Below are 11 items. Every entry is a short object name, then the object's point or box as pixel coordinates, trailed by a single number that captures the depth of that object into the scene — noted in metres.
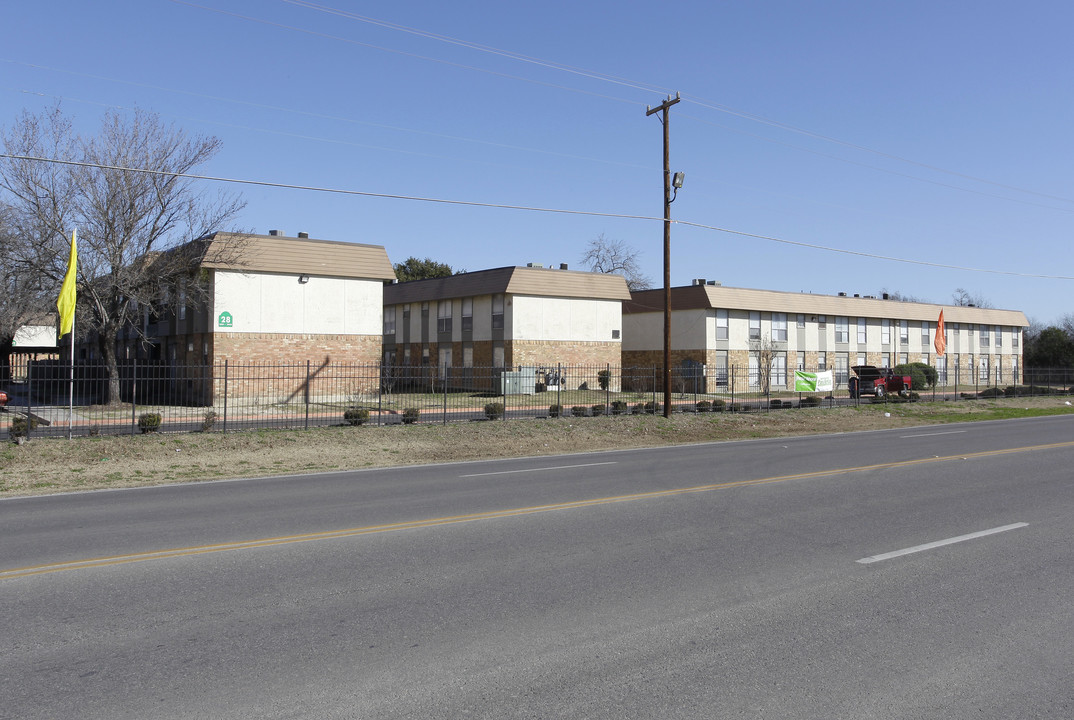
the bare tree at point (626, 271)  83.06
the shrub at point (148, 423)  19.33
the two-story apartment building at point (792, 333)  50.19
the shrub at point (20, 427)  17.19
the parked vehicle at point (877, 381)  42.47
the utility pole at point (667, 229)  26.45
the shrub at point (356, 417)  22.73
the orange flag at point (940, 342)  39.86
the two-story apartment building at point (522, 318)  43.22
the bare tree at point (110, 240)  28.84
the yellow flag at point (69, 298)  18.70
